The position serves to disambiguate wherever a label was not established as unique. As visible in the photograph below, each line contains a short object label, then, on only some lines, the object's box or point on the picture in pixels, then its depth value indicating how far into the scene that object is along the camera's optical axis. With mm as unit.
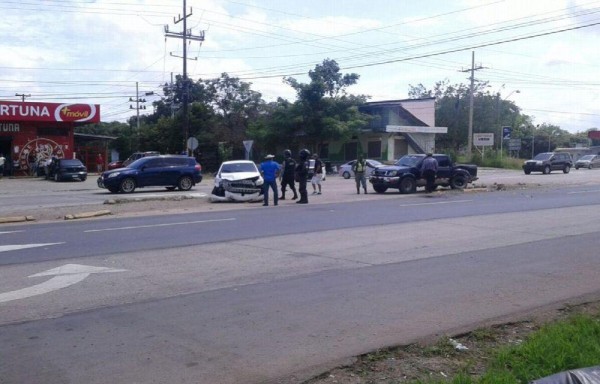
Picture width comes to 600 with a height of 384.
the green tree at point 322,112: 53219
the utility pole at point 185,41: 44281
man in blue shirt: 22000
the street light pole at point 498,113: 76625
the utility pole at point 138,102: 82069
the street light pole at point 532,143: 87438
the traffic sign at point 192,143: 43375
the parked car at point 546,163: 49688
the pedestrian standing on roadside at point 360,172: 28016
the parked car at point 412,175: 28359
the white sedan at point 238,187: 24000
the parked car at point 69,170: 43312
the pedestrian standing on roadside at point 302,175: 23500
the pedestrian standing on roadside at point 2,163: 46806
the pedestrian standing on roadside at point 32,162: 49750
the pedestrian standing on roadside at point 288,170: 24309
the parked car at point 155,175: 29531
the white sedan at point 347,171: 47450
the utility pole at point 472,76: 59659
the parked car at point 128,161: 46938
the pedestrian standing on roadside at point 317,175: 28234
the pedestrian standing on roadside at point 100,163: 56584
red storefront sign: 48719
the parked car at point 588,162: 62875
